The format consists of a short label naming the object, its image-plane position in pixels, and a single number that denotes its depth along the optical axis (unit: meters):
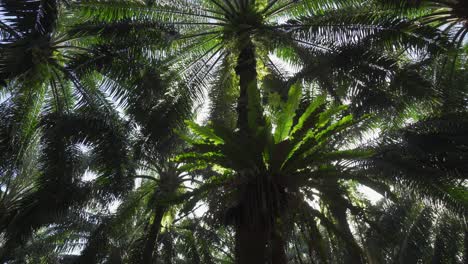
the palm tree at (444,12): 6.84
